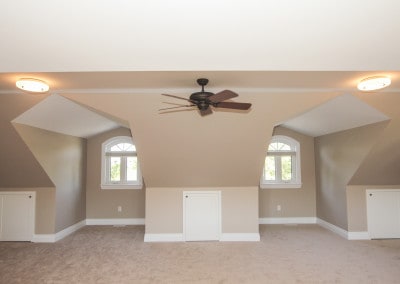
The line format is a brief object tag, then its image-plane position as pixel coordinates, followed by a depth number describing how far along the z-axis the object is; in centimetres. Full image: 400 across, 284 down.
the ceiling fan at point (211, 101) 283
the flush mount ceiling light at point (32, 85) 294
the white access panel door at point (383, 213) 537
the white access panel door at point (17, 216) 525
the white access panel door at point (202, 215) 536
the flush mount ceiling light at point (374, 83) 297
